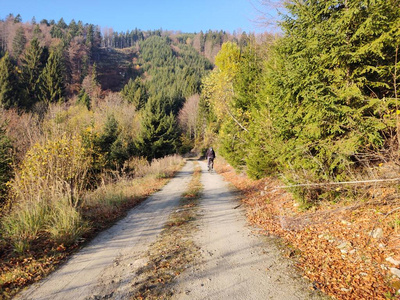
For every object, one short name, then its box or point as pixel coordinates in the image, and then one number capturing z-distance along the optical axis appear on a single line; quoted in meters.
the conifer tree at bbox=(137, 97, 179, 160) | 26.83
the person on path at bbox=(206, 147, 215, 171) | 18.44
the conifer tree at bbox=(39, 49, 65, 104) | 45.59
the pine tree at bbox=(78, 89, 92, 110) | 46.53
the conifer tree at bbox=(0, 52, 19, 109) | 35.16
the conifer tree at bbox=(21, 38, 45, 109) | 42.66
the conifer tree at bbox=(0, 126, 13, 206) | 7.04
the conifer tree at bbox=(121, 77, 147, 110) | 55.31
